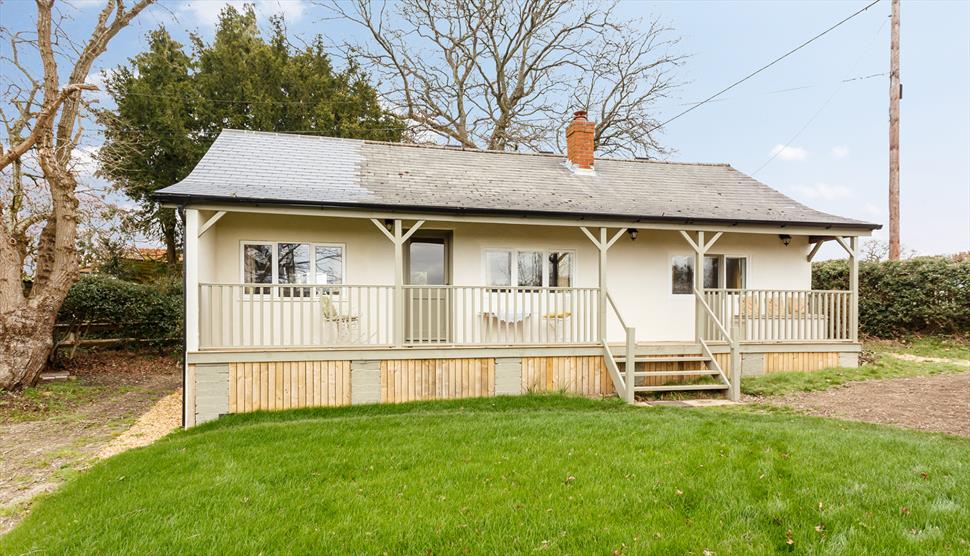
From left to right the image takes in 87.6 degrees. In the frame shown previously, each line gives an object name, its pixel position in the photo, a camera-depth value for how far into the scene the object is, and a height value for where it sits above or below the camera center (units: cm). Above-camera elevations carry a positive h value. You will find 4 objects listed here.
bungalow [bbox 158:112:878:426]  807 +7
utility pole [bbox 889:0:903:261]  1597 +460
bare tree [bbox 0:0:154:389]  984 +208
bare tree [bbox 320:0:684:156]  2088 +885
